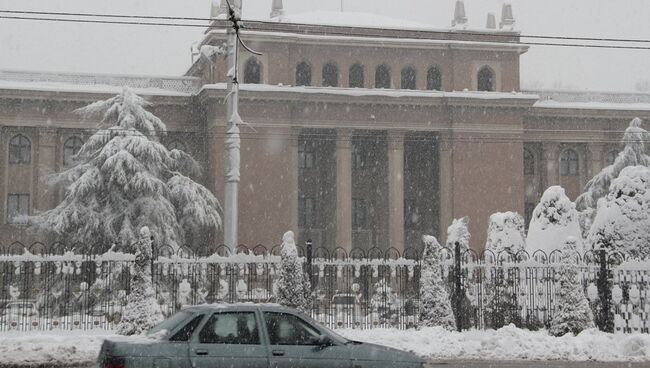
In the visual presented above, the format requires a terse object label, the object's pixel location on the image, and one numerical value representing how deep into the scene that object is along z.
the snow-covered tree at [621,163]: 45.44
